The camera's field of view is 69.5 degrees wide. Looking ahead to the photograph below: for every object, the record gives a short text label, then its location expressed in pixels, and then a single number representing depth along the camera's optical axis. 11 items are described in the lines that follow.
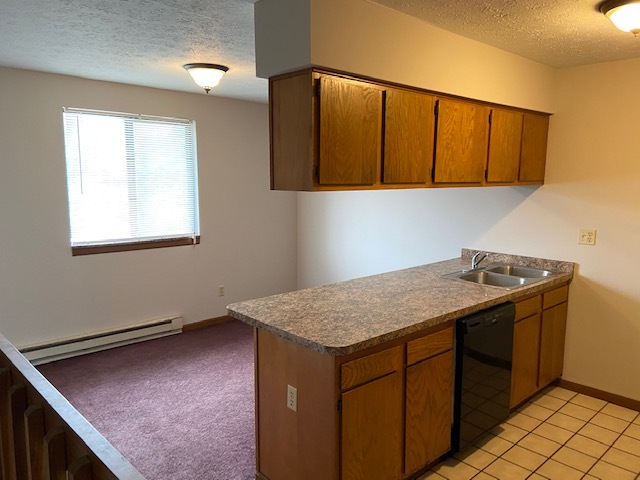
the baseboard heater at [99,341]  3.91
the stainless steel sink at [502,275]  3.31
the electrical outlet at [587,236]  3.32
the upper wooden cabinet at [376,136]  2.12
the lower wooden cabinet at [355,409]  1.99
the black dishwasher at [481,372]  2.53
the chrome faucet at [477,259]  3.49
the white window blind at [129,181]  4.10
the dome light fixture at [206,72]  3.40
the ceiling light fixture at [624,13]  2.09
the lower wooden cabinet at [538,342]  3.01
